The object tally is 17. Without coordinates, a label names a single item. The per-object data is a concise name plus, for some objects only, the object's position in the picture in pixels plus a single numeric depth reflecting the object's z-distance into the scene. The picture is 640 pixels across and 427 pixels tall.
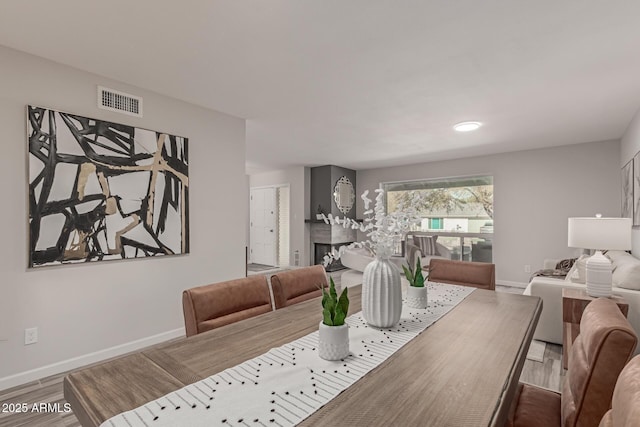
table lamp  2.39
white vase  1.32
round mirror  6.95
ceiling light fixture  3.80
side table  2.34
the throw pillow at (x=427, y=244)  6.22
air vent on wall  2.61
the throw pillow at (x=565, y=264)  4.14
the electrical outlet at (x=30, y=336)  2.27
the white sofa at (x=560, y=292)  2.49
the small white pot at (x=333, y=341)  1.05
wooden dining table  0.78
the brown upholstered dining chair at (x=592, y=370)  0.88
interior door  7.77
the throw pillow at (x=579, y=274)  2.94
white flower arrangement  1.36
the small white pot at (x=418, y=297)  1.65
